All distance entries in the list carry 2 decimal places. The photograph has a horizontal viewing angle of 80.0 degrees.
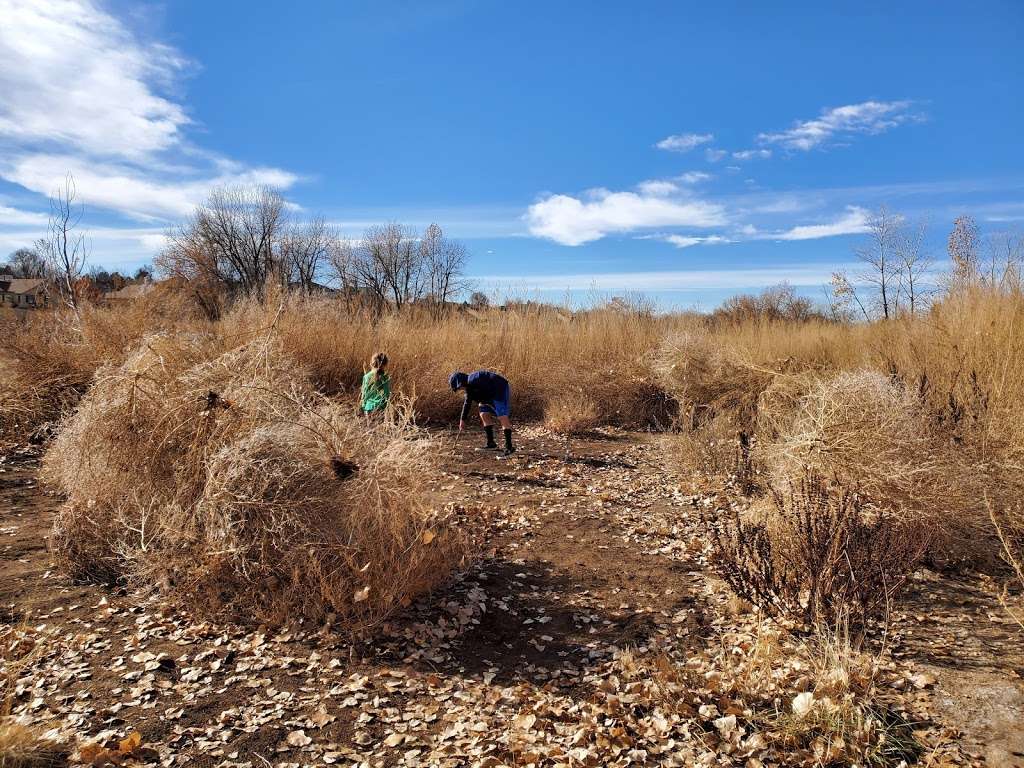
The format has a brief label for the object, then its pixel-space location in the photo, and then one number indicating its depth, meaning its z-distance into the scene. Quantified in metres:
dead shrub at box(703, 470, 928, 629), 3.51
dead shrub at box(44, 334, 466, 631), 3.64
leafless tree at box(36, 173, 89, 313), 11.55
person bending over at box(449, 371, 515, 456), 8.86
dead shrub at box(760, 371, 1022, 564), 4.74
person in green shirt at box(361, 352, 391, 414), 7.80
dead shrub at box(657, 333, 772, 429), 10.99
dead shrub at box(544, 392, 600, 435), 10.69
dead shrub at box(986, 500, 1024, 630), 4.62
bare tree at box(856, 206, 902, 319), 9.38
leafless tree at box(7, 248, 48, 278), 52.34
